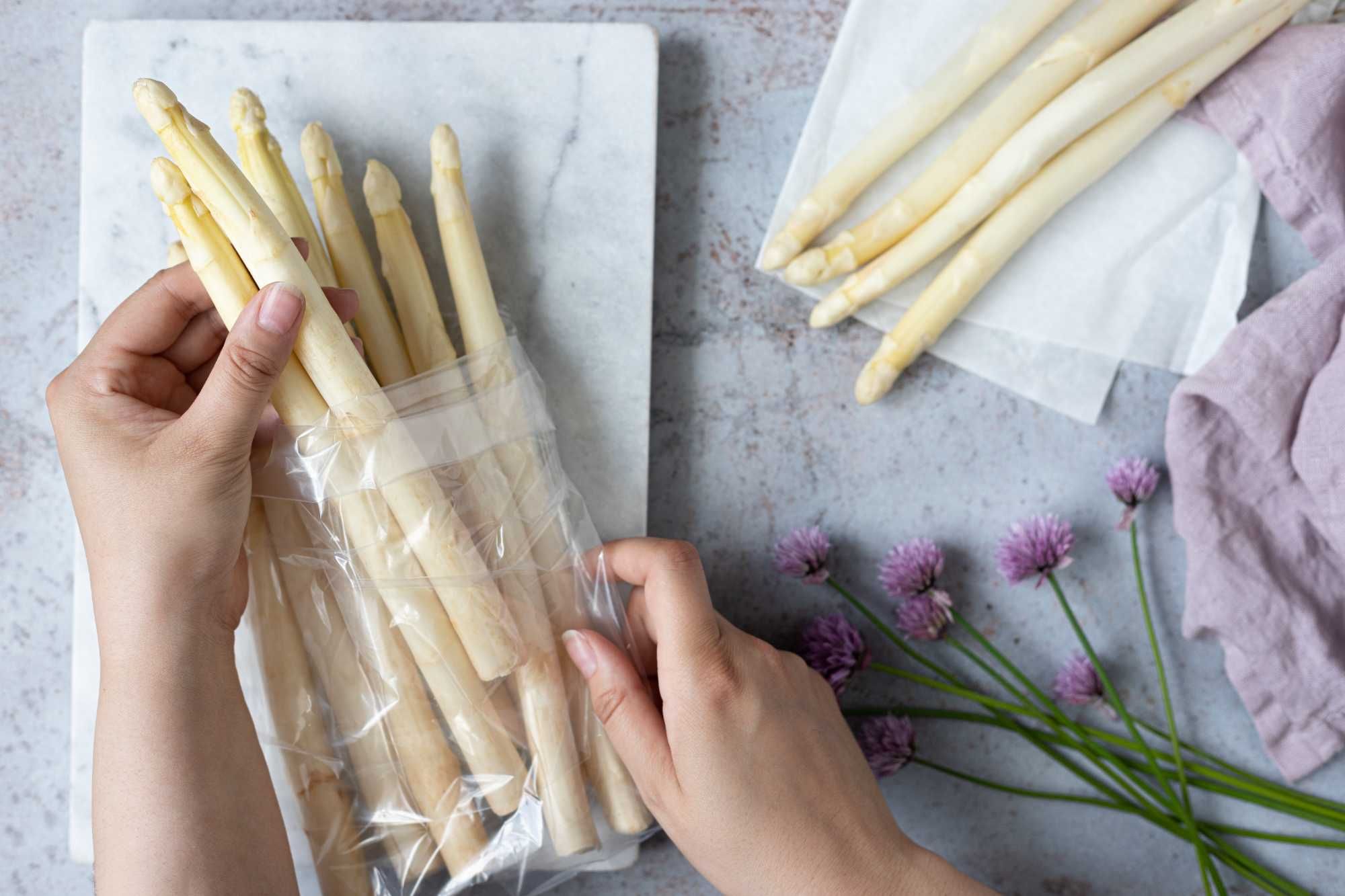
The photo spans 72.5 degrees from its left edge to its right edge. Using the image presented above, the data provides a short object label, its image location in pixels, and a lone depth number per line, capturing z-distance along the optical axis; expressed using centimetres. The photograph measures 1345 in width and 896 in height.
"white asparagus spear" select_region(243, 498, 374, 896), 64
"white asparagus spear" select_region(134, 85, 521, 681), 56
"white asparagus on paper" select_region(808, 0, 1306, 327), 76
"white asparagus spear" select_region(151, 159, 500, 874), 57
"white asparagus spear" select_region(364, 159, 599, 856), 64
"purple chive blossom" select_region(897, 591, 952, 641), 79
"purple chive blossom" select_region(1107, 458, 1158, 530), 79
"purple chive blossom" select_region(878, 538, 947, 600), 78
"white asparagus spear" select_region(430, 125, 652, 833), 66
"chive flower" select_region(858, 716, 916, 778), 77
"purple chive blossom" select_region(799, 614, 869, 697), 77
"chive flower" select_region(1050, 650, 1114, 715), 79
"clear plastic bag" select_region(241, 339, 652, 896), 61
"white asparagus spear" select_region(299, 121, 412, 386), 70
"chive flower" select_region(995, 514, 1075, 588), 78
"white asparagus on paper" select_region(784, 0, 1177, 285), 77
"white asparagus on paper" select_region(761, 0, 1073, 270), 78
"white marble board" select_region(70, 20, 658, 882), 77
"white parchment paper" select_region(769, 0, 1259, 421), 82
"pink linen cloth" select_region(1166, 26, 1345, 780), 77
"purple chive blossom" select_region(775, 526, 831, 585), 78
